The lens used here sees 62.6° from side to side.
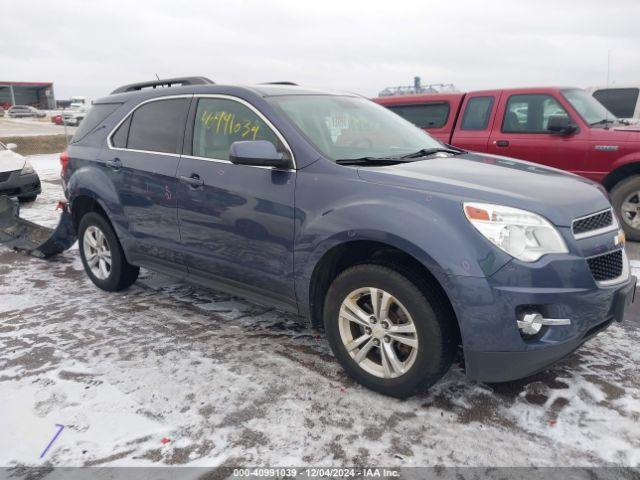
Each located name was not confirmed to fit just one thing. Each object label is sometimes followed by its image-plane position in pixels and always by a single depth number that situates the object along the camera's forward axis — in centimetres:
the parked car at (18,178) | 891
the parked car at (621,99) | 895
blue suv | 254
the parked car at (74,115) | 4059
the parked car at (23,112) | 5788
